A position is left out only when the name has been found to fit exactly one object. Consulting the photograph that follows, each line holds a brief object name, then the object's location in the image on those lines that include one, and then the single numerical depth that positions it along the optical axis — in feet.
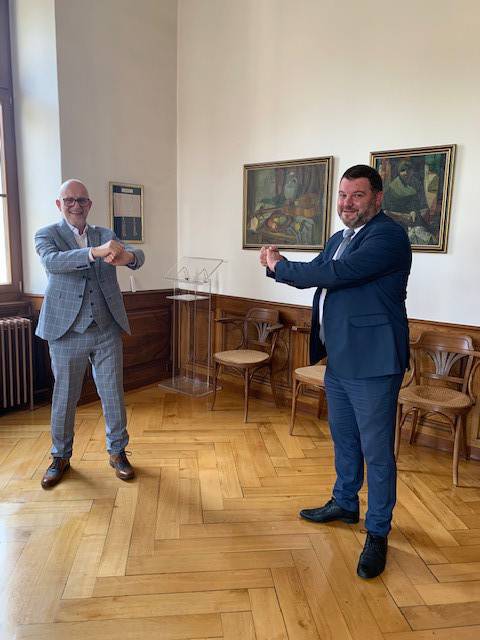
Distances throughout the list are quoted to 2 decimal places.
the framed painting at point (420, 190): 10.48
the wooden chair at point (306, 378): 11.09
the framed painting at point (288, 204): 12.46
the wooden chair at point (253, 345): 12.58
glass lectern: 14.98
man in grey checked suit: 8.56
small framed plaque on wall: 13.92
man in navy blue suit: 6.67
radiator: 12.28
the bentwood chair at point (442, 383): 9.63
